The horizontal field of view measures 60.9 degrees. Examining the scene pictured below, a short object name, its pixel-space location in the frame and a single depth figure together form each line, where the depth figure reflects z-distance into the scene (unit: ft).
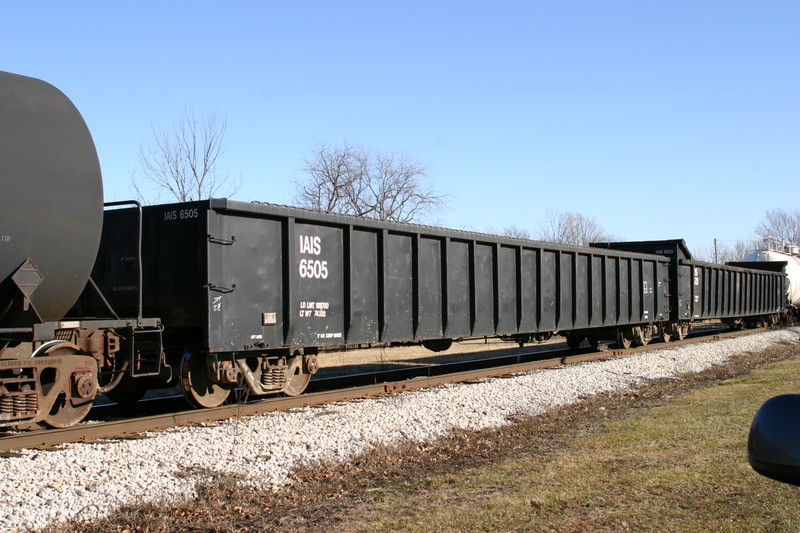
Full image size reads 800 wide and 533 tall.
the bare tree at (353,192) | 156.56
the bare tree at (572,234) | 276.96
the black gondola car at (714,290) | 82.03
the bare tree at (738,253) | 430.12
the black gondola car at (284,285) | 32.19
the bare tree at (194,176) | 97.40
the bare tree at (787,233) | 392.80
